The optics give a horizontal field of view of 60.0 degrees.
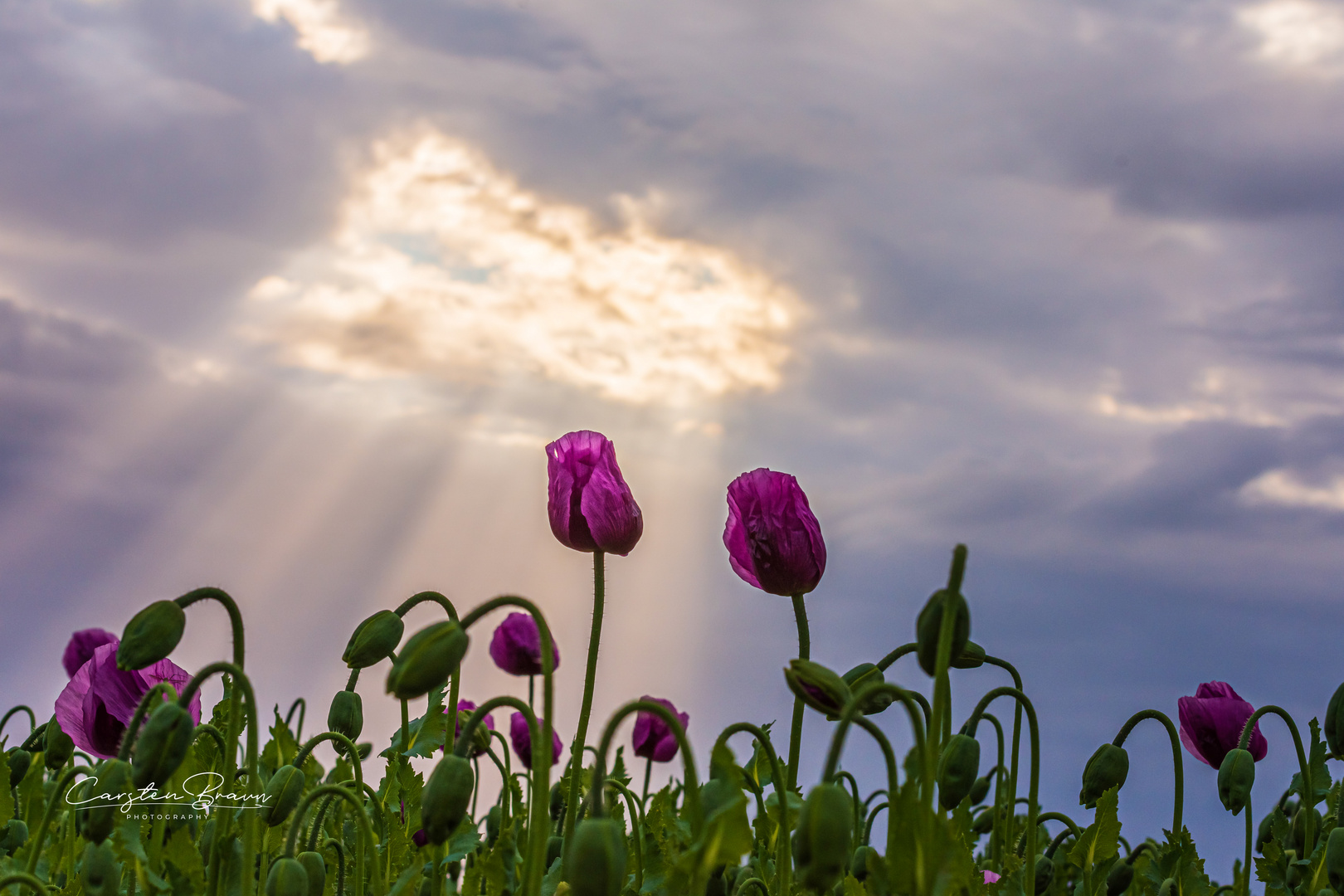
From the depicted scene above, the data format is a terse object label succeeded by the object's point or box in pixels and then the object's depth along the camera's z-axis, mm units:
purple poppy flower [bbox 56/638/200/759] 2328
